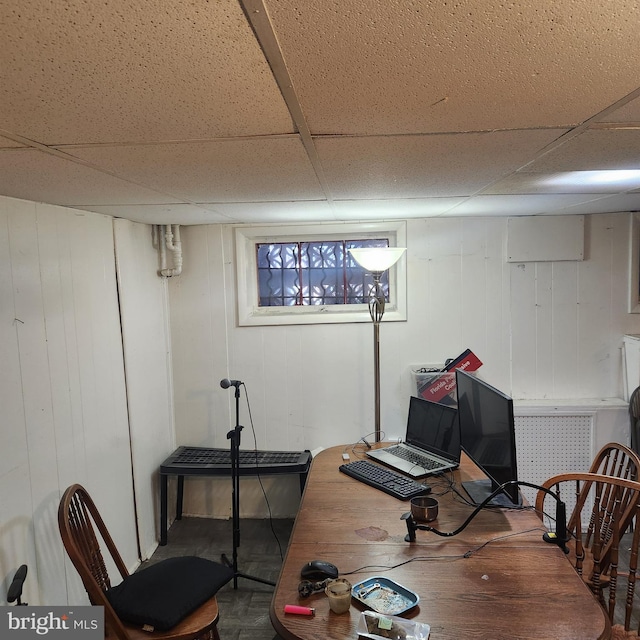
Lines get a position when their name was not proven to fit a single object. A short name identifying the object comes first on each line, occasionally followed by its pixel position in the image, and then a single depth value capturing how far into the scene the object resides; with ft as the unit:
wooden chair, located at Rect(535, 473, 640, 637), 5.58
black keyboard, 6.97
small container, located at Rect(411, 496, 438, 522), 6.02
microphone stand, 9.07
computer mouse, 4.94
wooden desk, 4.25
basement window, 11.27
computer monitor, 5.90
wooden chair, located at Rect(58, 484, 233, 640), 5.33
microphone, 9.47
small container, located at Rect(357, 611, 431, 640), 4.09
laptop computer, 7.85
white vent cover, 10.70
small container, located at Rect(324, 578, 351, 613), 4.45
